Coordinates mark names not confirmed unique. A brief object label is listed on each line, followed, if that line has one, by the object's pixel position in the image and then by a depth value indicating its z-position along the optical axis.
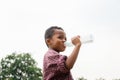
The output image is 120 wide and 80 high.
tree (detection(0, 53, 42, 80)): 24.74
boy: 1.81
